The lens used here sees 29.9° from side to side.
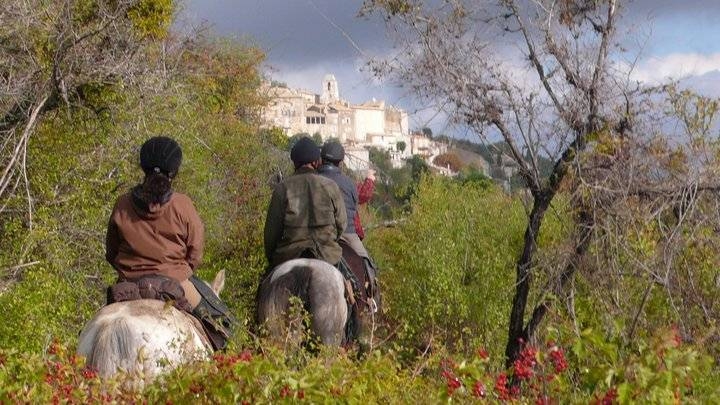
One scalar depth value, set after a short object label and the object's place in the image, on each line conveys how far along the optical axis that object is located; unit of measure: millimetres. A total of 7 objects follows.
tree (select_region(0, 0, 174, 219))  15375
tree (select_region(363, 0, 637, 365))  14711
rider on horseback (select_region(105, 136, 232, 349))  8789
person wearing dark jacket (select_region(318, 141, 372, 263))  12906
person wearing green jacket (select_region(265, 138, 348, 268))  11438
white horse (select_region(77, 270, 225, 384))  7695
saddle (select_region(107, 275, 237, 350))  8453
